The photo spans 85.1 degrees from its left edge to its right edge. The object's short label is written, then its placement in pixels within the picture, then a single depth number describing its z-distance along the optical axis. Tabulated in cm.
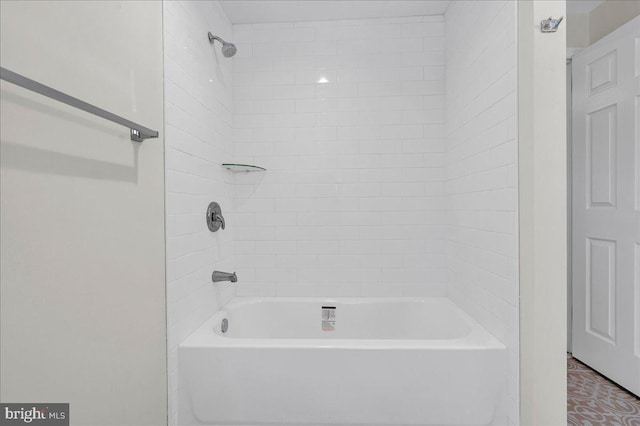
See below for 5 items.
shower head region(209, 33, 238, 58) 190
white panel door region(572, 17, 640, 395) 215
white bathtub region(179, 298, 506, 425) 144
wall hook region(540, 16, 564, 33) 127
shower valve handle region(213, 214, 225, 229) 193
